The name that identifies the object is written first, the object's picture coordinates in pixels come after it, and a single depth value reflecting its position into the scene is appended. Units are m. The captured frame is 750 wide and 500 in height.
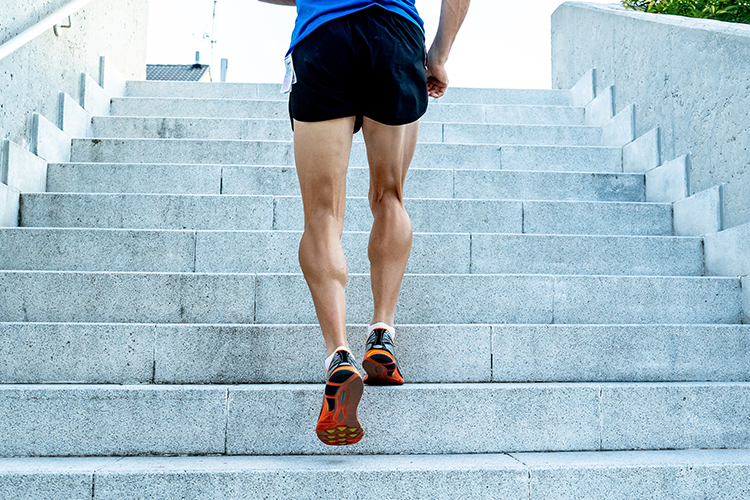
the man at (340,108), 1.91
